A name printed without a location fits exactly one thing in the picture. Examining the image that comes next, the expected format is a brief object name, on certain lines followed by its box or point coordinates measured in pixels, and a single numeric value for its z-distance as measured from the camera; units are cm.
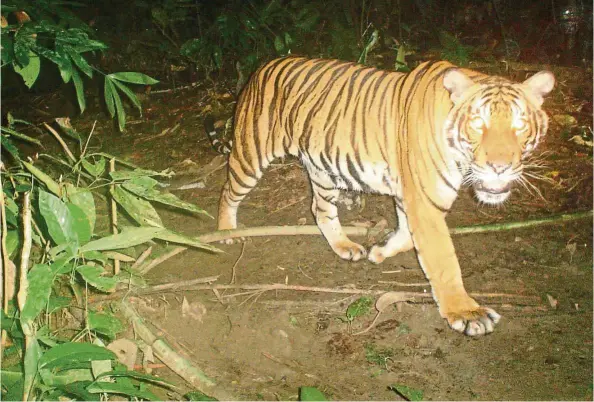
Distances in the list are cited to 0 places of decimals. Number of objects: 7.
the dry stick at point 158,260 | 360
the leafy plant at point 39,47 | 228
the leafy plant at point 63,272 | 211
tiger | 304
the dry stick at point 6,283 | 236
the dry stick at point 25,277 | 198
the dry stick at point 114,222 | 279
